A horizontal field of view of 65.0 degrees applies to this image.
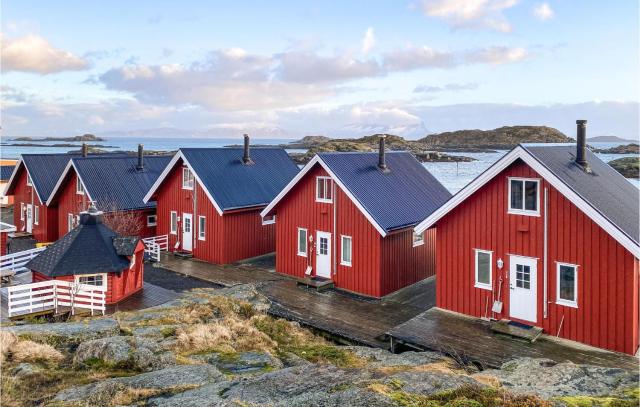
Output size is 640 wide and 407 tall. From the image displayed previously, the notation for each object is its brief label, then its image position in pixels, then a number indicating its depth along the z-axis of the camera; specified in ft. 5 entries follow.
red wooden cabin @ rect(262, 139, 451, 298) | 62.45
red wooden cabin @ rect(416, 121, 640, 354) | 43.29
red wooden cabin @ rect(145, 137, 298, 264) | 80.38
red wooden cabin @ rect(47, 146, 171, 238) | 91.86
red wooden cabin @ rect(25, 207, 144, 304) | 57.88
